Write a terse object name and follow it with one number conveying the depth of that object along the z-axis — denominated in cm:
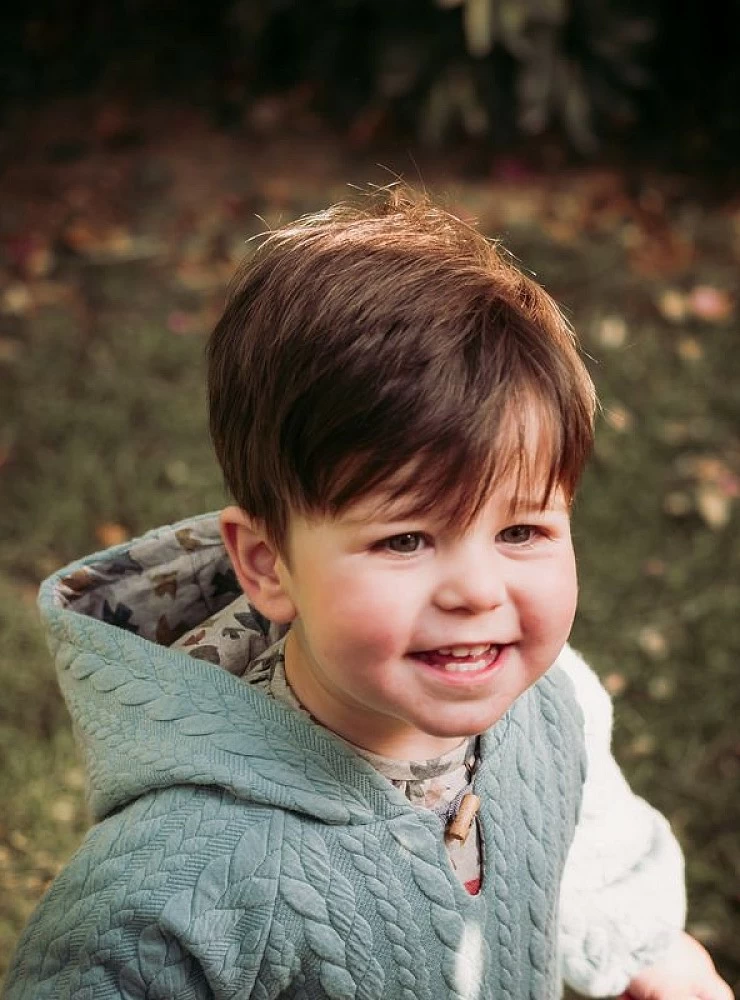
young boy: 131
